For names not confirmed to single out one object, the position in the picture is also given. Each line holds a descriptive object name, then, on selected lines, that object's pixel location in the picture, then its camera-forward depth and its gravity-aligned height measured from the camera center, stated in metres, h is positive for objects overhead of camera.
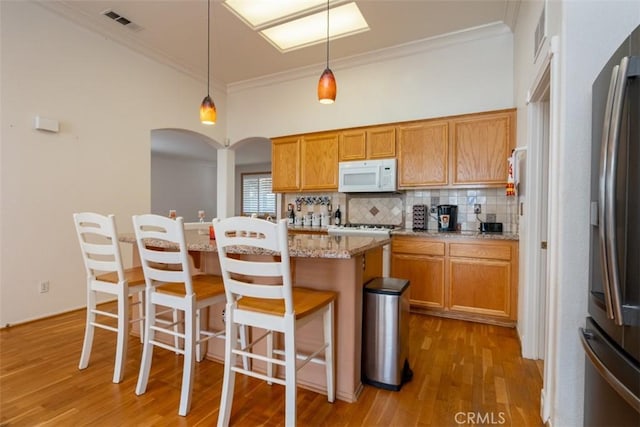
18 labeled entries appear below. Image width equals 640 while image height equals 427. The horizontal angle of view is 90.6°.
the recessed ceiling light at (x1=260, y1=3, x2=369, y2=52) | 3.35 +2.08
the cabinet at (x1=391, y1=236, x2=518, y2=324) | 3.03 -0.66
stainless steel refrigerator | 0.97 -0.08
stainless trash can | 1.95 -0.78
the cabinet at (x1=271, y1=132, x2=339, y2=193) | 4.30 +0.66
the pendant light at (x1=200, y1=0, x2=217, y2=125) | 2.79 +0.85
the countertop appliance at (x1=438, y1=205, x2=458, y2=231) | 3.68 -0.08
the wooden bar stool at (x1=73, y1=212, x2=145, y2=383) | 2.02 -0.51
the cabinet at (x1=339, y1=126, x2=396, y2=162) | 3.91 +0.85
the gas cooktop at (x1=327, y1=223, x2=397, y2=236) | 3.64 -0.24
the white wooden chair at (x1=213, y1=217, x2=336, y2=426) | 1.43 -0.50
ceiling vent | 3.32 +2.04
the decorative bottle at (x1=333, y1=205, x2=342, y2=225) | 4.53 -0.12
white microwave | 3.83 +0.42
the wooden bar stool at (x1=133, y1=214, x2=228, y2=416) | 1.75 -0.51
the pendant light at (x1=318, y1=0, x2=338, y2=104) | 2.38 +0.93
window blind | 10.13 +0.47
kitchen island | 1.86 -0.49
